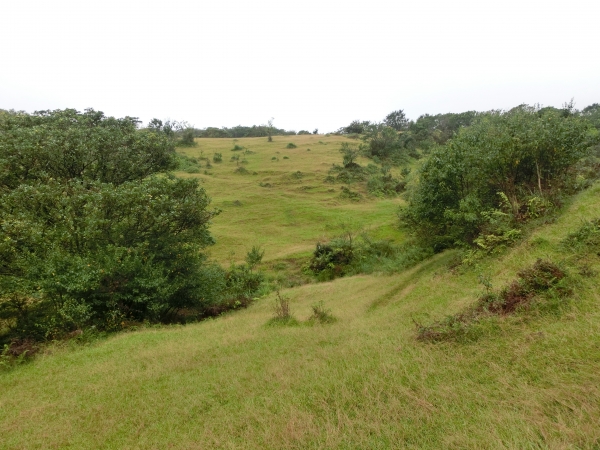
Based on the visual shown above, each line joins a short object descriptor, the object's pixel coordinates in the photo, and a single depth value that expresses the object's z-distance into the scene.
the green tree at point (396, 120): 108.44
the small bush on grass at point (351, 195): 47.97
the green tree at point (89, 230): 12.72
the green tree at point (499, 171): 14.16
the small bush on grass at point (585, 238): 8.69
